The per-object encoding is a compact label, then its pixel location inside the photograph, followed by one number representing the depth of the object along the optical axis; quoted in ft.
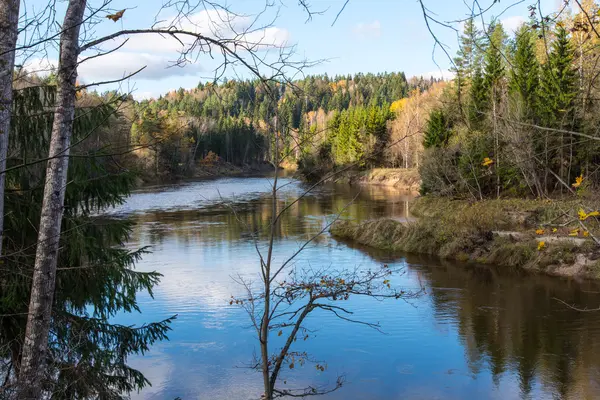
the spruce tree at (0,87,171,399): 21.12
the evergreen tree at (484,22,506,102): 101.36
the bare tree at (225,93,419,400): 21.37
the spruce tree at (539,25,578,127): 91.88
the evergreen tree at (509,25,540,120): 92.38
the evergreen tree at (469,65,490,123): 118.93
